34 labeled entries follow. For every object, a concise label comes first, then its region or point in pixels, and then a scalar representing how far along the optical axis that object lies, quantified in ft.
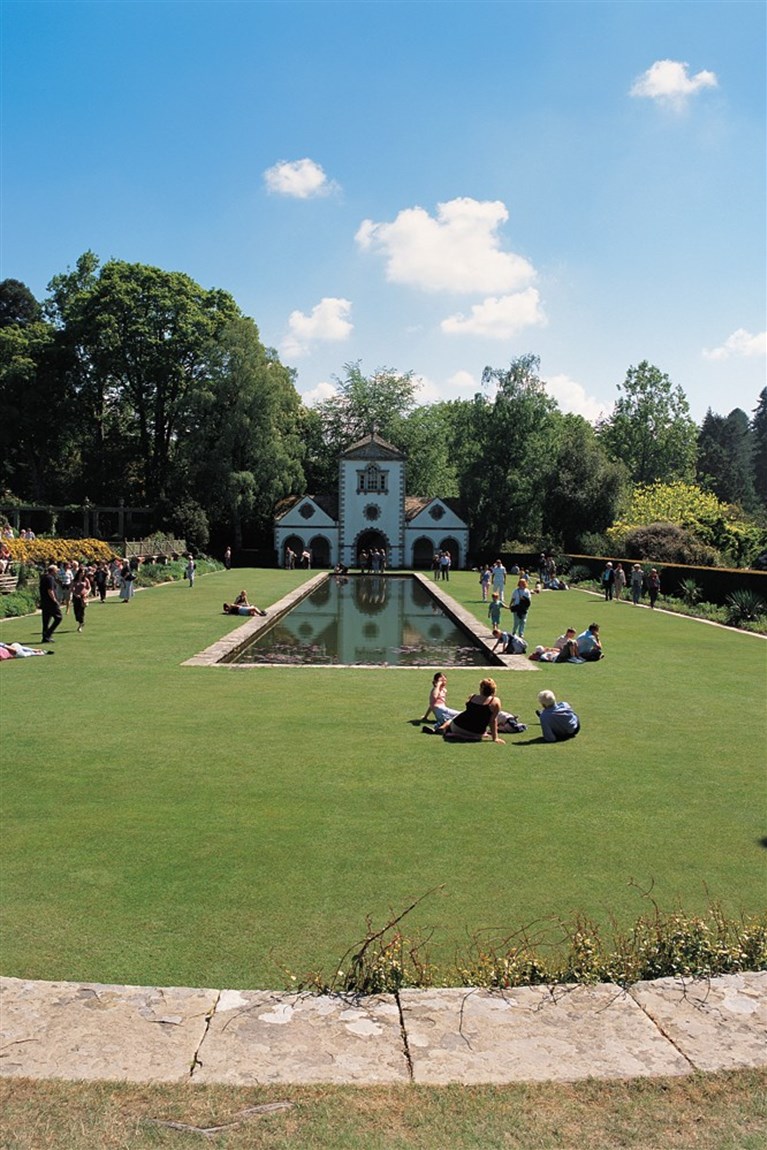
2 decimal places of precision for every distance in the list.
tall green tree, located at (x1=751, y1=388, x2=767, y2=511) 322.34
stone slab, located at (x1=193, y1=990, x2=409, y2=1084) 10.59
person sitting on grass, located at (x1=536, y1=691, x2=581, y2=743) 31.86
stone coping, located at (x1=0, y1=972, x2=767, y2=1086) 10.66
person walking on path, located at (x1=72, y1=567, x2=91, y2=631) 62.77
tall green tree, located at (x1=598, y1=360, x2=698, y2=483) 242.99
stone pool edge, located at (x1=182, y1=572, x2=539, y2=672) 48.96
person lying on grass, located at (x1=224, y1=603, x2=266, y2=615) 77.36
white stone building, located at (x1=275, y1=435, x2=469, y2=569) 198.80
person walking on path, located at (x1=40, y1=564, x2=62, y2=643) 56.39
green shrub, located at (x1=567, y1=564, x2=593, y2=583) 140.36
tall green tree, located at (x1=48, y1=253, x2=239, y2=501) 178.40
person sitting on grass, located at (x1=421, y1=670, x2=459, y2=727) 33.86
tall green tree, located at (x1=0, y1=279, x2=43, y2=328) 221.46
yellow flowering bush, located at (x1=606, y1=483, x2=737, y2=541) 158.81
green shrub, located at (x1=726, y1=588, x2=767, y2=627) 76.28
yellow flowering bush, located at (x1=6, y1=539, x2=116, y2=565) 95.75
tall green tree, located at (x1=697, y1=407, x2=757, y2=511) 280.10
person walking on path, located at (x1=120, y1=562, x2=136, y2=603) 90.22
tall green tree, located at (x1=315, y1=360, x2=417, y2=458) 236.43
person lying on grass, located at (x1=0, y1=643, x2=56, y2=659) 50.37
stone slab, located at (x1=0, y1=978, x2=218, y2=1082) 10.64
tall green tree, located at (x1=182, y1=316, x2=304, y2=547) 180.96
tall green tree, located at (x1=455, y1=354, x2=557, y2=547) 209.67
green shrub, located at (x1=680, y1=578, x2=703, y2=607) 95.35
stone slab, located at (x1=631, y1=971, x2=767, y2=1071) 10.99
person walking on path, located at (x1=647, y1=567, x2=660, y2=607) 92.73
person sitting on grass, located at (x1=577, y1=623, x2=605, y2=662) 52.54
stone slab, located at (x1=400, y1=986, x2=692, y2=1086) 10.66
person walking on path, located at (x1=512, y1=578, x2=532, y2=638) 58.70
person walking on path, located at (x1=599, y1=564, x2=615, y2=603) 104.99
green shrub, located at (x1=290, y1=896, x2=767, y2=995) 13.28
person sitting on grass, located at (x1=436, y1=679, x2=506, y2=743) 31.91
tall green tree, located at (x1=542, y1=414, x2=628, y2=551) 185.78
